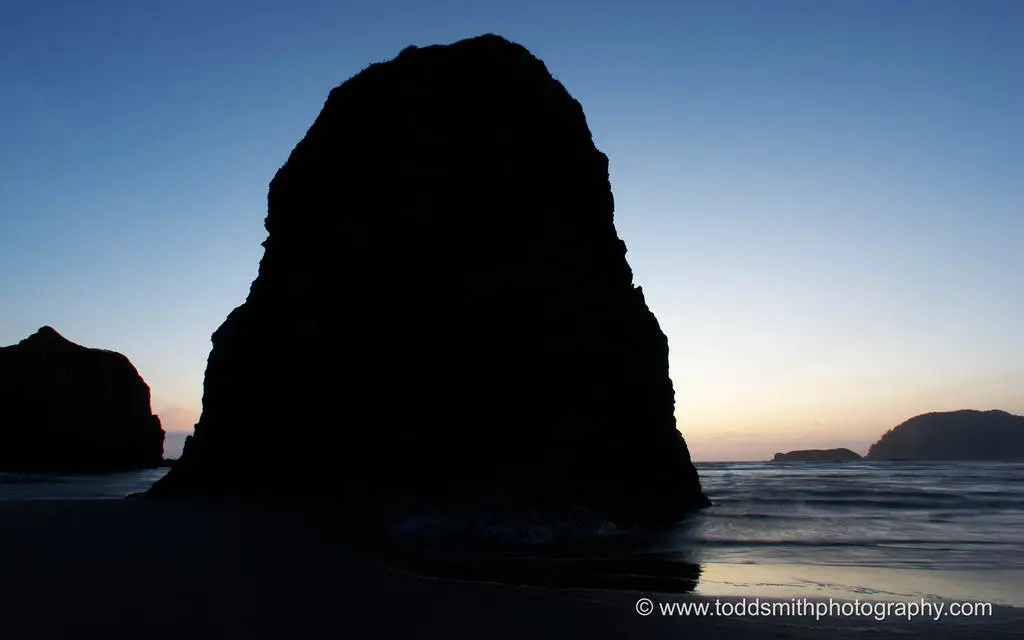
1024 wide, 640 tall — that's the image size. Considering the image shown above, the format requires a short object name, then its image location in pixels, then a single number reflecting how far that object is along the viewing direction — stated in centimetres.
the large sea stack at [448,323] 1819
